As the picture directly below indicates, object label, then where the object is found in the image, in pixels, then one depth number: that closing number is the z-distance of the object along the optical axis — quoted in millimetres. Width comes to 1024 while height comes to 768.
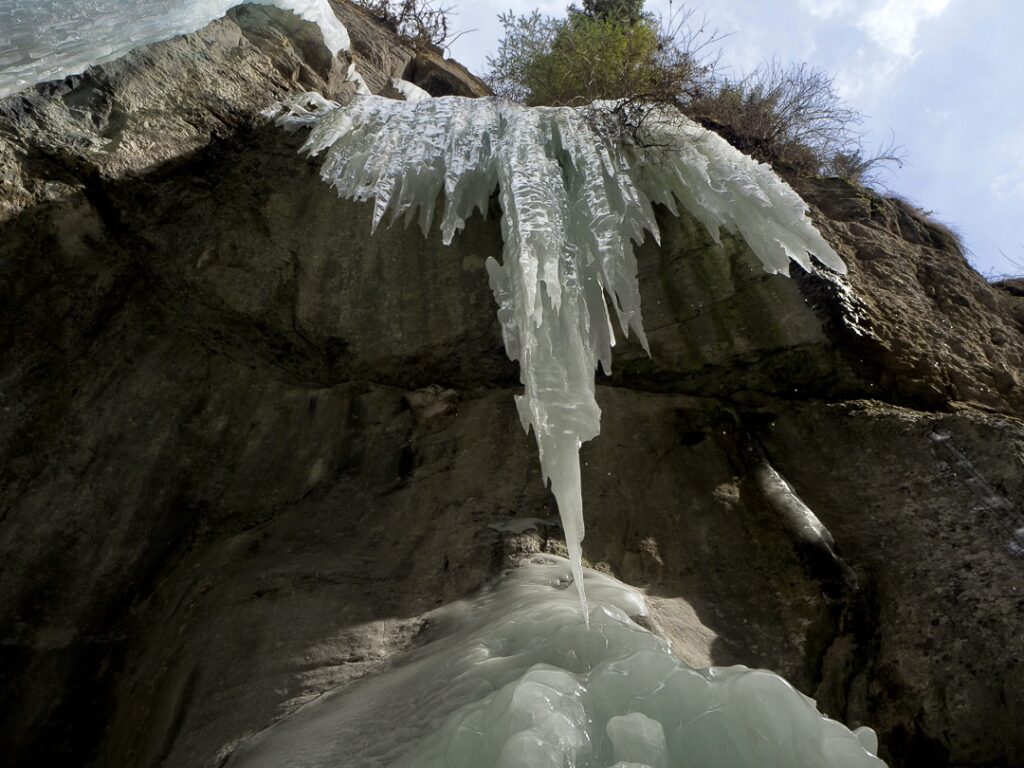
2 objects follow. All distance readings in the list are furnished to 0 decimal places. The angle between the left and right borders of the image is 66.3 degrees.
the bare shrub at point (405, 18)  9086
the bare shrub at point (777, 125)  6070
